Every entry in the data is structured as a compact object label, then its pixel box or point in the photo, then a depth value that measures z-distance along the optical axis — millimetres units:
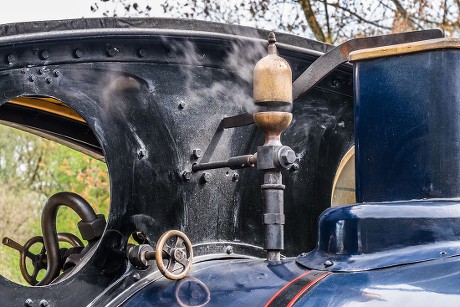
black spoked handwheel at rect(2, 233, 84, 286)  3320
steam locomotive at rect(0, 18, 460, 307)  2408
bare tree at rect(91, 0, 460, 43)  7848
